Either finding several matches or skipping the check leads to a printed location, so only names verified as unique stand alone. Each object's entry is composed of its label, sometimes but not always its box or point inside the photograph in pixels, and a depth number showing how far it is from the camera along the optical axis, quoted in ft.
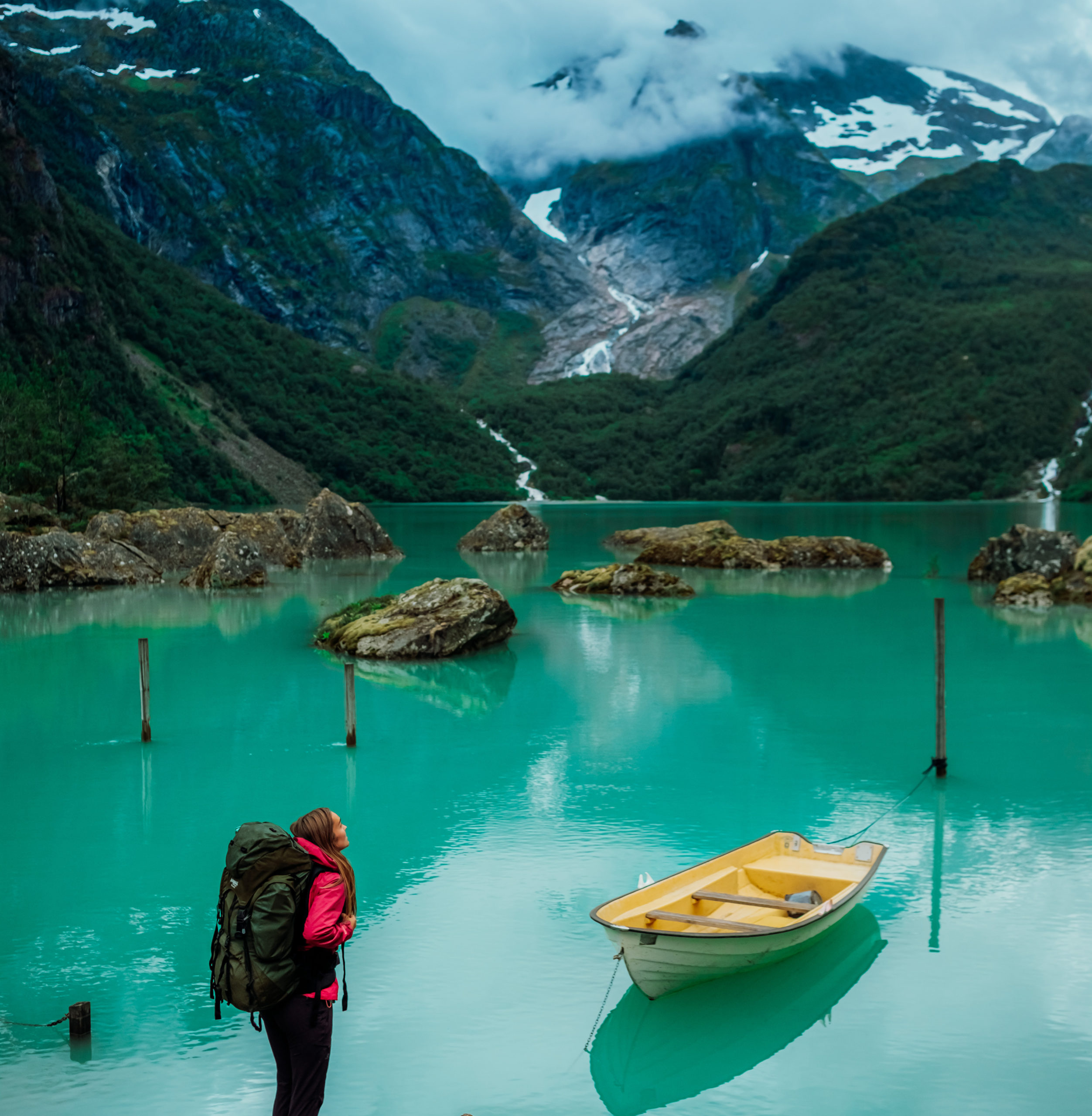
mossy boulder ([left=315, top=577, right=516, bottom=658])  91.71
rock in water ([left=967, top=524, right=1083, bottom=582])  140.67
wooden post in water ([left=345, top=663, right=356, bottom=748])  61.62
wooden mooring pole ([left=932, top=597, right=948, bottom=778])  56.24
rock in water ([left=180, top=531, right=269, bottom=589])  145.18
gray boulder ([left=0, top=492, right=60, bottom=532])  159.22
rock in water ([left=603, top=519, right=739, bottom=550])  186.91
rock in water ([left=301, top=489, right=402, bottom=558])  197.06
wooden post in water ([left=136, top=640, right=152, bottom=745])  62.64
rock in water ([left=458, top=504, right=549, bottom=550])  213.87
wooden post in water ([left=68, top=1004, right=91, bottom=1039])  30.22
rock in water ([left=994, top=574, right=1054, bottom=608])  126.52
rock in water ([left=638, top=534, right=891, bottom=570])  178.29
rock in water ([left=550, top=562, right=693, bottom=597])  136.77
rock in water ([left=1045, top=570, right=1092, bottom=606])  126.82
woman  20.79
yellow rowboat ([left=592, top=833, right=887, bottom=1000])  31.09
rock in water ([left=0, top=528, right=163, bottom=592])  139.54
